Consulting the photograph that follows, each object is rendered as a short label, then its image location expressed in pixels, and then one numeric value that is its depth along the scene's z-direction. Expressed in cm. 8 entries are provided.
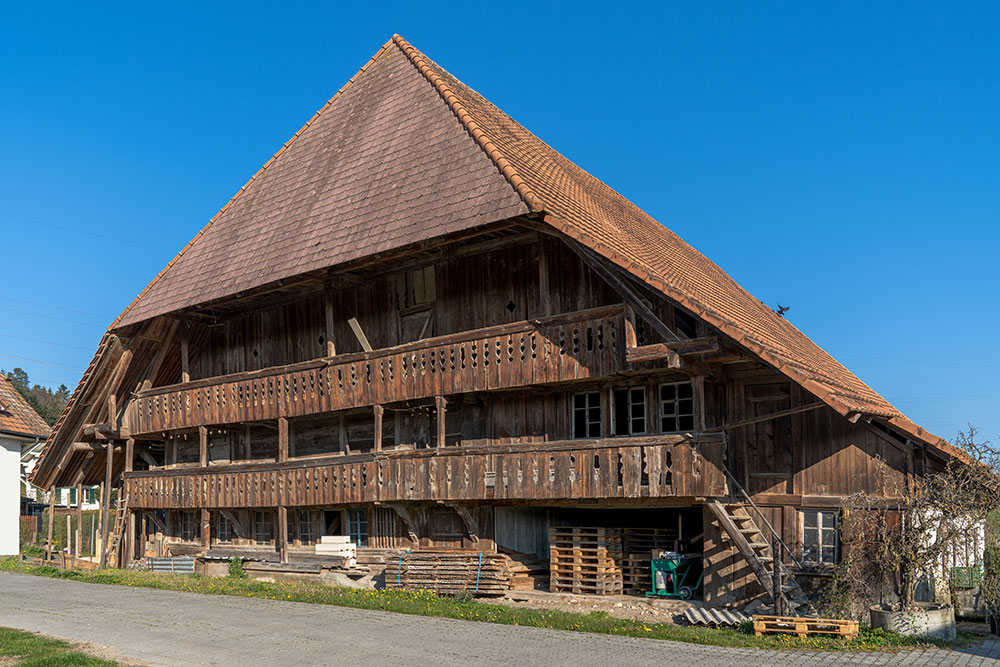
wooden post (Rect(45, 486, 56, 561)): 2858
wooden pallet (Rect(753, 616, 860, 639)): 1398
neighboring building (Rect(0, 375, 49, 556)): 3556
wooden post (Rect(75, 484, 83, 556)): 2811
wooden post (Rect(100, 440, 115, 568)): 2794
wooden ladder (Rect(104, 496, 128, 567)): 2803
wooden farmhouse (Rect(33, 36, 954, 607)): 1691
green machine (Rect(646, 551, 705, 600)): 1811
